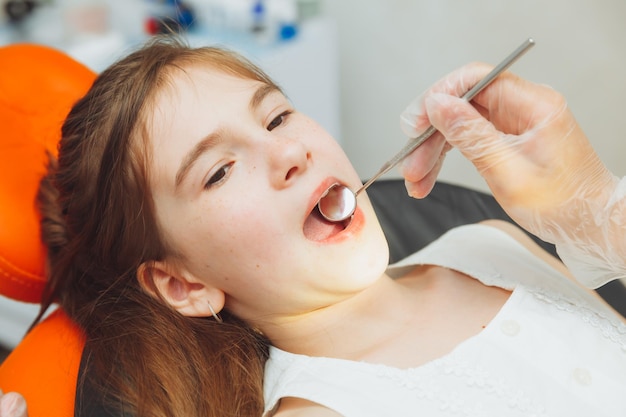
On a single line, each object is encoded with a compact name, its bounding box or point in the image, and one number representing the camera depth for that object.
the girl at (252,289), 0.45
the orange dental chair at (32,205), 0.47
